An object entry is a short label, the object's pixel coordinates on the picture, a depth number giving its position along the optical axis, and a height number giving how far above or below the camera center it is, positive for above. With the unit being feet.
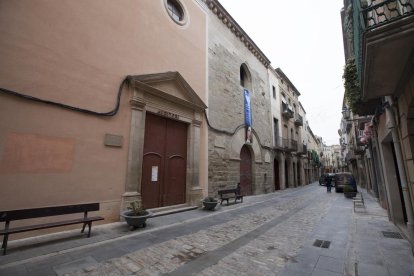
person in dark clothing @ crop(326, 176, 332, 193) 49.80 -1.71
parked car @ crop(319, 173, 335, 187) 80.03 -1.98
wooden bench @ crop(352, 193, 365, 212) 24.98 -3.02
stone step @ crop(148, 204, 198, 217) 22.19 -3.68
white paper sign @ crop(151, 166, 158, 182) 23.53 +0.37
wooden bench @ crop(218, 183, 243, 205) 29.04 -2.29
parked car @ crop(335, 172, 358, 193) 46.14 -0.93
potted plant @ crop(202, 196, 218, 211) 25.11 -3.10
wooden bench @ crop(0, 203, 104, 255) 12.05 -2.37
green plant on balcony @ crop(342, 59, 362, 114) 18.58 +8.30
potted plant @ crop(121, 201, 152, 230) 16.62 -3.12
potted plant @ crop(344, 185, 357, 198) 36.94 -2.70
